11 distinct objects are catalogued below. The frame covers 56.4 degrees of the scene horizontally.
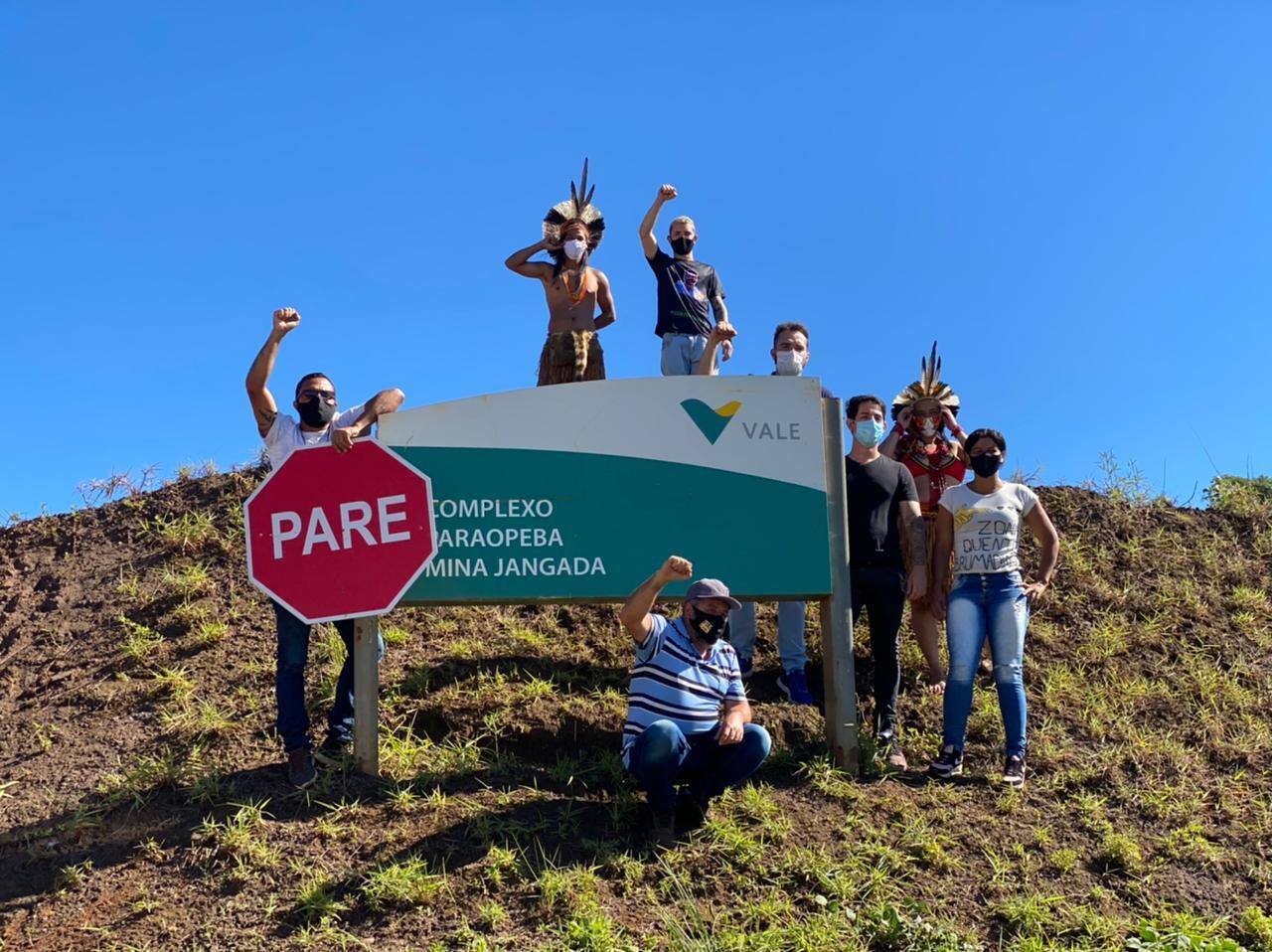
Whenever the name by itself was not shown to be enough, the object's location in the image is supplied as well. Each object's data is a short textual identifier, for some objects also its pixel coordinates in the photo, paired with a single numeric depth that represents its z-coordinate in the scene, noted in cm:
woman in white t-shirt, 652
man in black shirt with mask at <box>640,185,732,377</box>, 843
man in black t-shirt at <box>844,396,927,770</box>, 691
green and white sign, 654
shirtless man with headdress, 847
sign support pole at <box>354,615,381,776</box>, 624
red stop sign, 620
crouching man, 560
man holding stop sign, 608
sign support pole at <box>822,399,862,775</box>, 666
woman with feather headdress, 754
